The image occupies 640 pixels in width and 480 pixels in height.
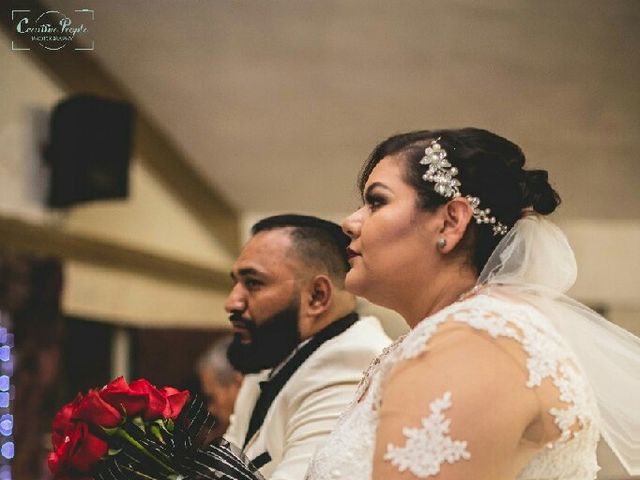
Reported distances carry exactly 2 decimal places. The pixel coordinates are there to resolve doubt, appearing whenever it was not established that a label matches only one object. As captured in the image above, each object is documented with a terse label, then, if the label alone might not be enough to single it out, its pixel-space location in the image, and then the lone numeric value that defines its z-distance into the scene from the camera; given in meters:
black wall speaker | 4.88
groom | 2.15
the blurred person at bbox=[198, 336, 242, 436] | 4.18
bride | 1.19
